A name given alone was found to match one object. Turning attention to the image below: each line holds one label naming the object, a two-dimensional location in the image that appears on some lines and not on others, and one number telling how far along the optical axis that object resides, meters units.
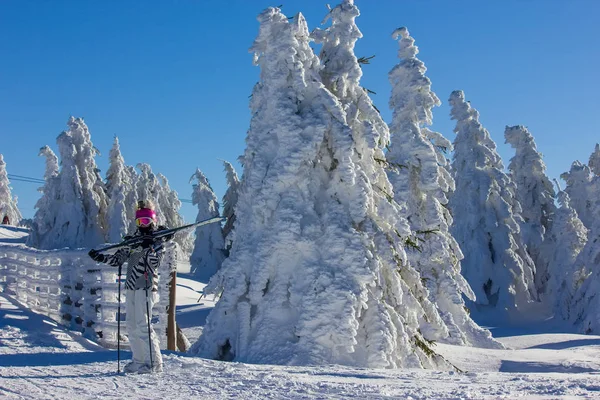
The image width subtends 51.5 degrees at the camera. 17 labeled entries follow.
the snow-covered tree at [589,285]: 26.21
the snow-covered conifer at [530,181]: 37.03
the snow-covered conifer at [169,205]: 57.03
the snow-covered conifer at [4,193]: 55.44
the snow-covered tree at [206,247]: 47.84
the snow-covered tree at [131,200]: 42.98
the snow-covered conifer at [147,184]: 47.16
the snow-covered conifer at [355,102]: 10.75
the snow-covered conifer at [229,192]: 43.97
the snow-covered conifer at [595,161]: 46.28
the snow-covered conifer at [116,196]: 37.06
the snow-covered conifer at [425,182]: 18.55
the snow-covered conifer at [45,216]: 34.09
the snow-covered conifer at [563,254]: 30.67
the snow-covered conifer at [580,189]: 36.44
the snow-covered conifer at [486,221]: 31.72
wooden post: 11.53
